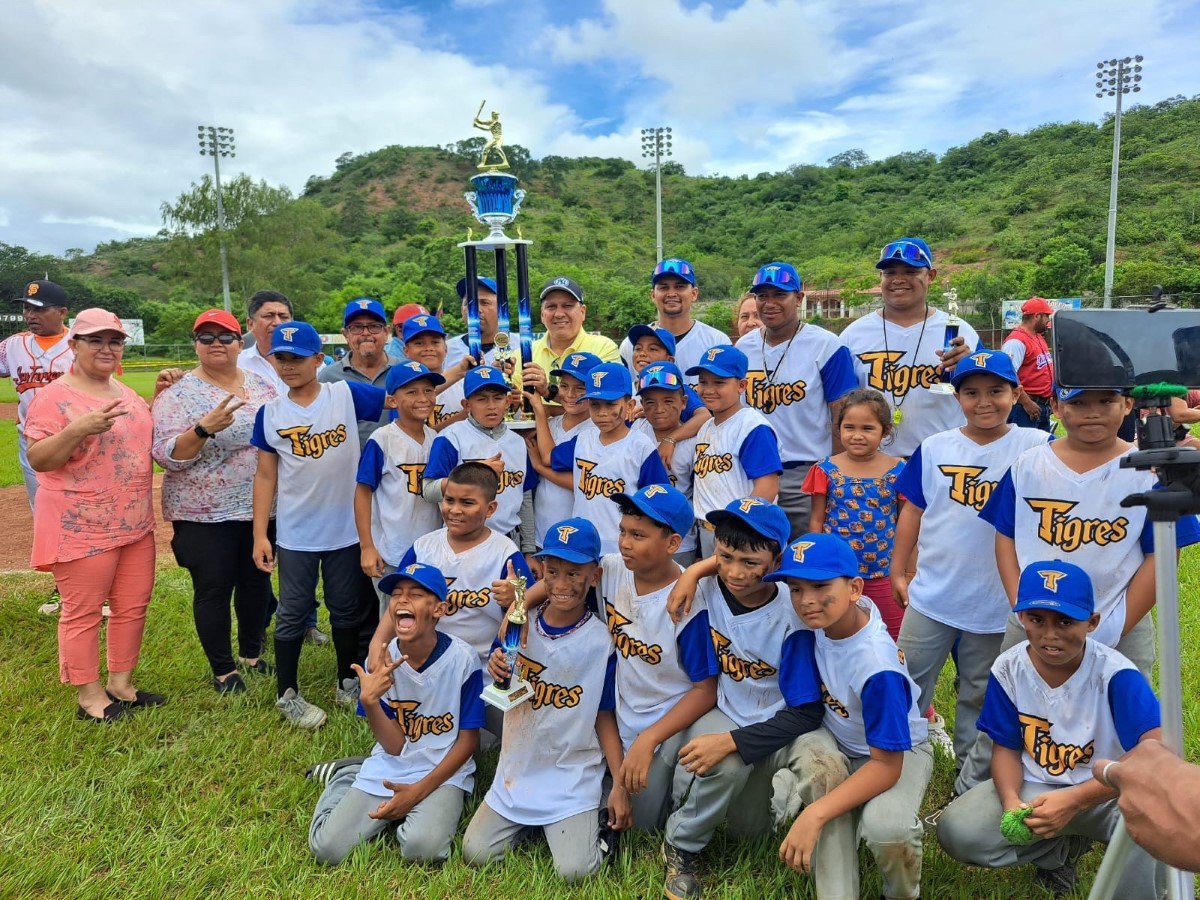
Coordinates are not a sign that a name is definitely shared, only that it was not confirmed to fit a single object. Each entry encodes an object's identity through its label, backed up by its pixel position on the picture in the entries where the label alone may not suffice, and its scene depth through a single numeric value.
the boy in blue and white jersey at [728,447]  3.69
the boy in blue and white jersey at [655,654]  3.15
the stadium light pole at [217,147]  34.36
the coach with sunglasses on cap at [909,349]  3.90
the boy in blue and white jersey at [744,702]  2.90
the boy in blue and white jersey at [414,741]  3.15
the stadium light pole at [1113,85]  28.36
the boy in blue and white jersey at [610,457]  3.84
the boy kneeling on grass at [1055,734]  2.50
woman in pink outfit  4.09
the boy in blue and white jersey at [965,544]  3.27
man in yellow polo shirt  4.69
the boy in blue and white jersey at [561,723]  3.15
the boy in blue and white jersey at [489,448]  4.05
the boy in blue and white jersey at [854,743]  2.60
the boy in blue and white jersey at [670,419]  3.94
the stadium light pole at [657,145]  35.03
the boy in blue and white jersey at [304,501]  4.27
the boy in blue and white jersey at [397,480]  4.15
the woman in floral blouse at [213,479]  4.44
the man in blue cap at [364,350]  4.82
